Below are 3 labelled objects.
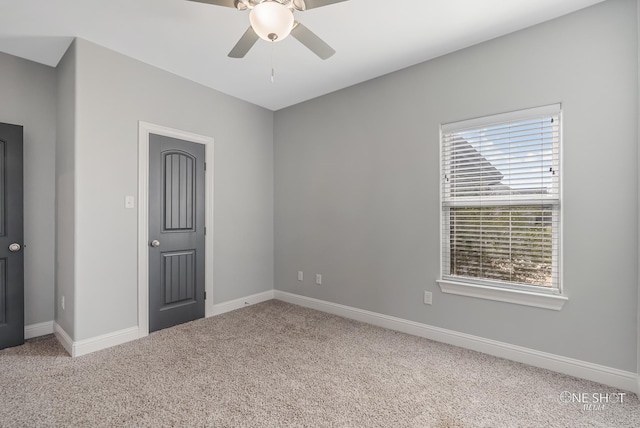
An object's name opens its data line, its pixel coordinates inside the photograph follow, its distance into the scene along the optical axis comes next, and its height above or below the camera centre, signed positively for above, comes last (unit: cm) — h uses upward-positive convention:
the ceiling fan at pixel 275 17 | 170 +109
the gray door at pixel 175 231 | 320 -20
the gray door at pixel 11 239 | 277 -24
